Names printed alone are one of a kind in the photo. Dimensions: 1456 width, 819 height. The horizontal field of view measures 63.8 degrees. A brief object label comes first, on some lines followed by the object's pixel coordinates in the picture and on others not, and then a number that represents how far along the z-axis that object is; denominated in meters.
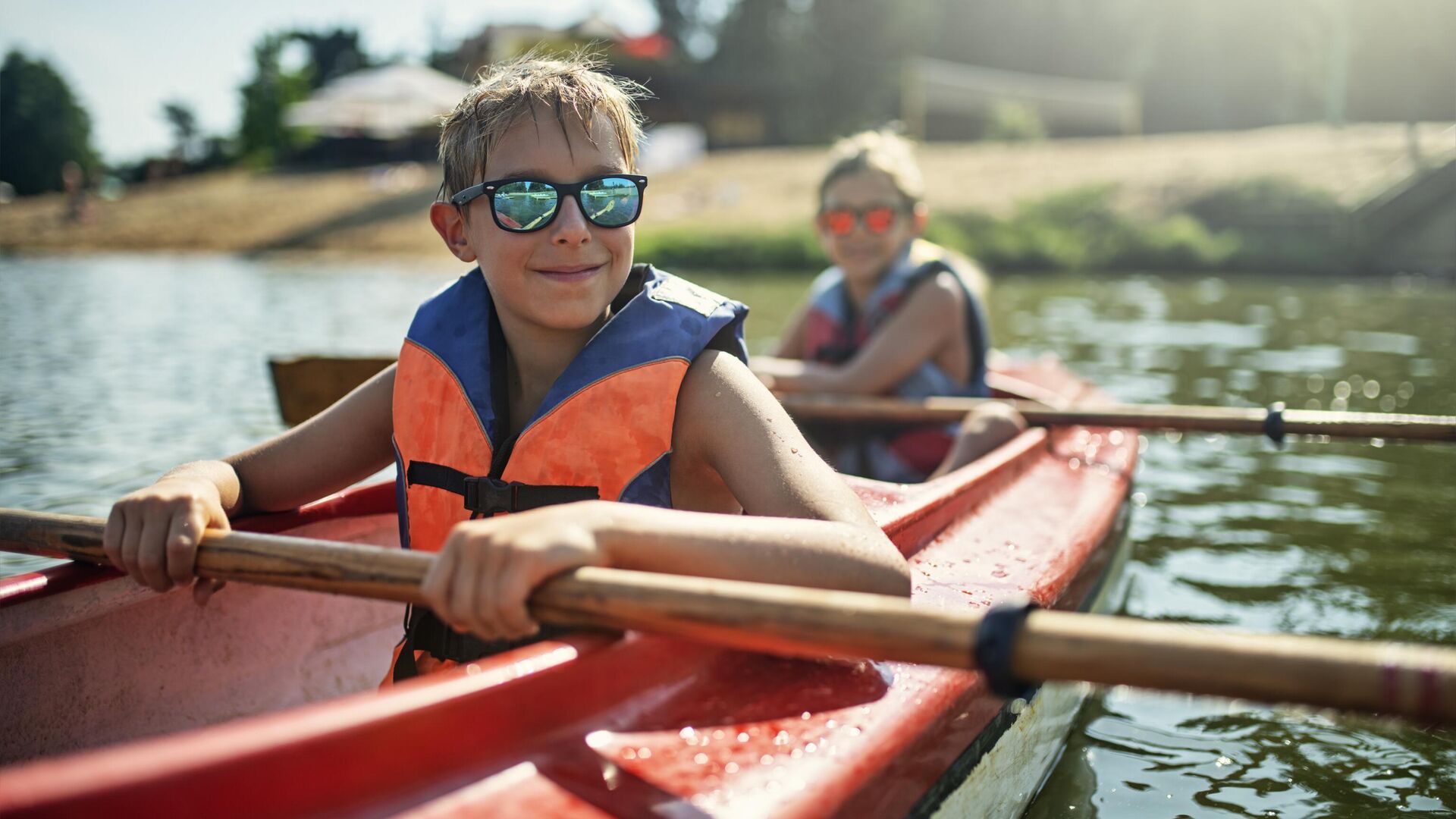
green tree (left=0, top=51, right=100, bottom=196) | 40.03
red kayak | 1.13
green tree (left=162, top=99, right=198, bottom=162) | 51.10
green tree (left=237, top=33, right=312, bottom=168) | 38.50
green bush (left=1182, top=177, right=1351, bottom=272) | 16.14
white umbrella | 22.64
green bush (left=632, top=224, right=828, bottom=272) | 16.69
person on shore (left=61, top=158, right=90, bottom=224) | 22.97
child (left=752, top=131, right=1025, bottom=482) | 4.04
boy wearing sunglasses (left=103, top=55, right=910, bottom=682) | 1.72
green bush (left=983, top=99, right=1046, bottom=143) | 27.00
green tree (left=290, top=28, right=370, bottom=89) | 51.00
